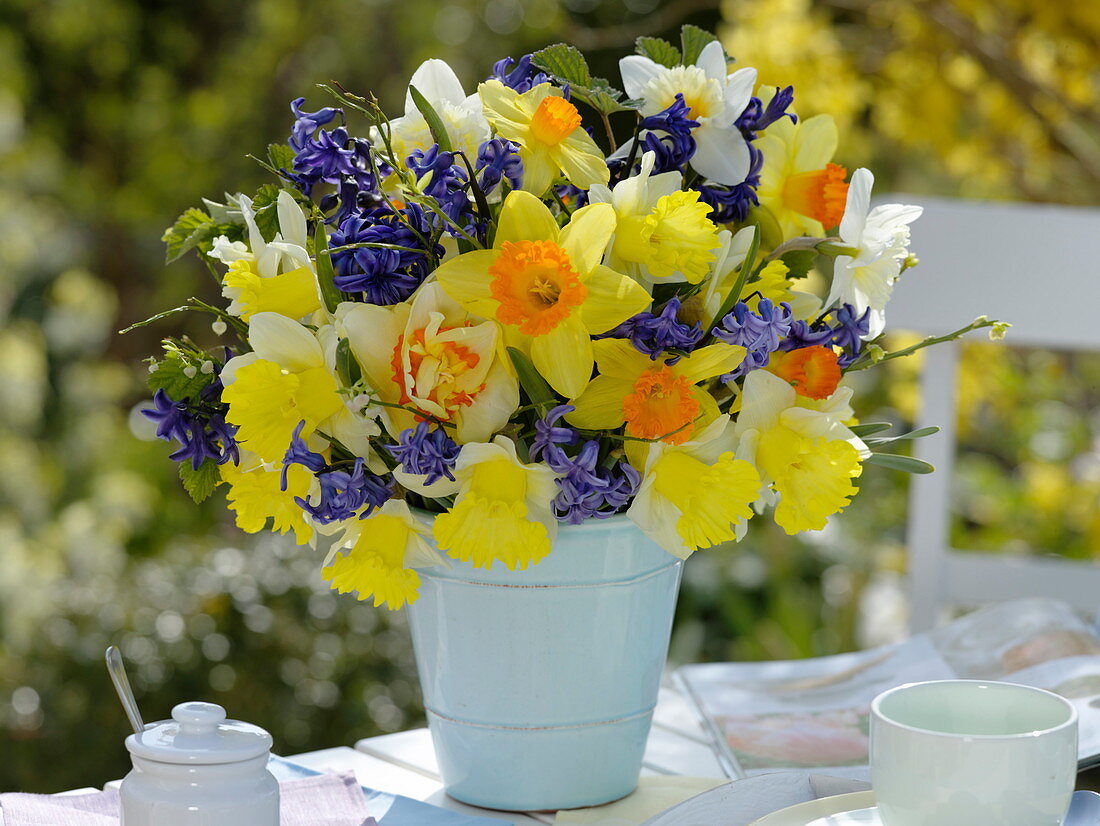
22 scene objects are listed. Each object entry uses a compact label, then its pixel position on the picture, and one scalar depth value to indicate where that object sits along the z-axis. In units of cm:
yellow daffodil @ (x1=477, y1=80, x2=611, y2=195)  163
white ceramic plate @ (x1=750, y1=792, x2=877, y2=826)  160
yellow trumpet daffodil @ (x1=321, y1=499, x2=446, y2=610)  163
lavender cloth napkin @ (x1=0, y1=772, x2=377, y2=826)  168
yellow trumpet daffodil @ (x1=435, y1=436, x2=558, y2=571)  160
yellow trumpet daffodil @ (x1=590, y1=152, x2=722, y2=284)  161
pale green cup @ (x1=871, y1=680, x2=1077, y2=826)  151
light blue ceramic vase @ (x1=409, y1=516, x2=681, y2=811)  168
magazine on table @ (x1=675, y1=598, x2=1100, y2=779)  183
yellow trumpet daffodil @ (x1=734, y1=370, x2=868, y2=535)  164
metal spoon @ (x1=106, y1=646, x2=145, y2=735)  159
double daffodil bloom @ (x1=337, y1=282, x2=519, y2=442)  160
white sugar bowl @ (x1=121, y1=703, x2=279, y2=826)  155
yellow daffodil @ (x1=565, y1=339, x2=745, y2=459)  161
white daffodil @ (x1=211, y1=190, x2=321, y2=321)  163
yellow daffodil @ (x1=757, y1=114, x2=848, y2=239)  172
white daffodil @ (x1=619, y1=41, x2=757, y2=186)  168
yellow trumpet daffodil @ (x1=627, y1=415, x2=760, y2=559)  162
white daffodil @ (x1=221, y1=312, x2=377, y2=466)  161
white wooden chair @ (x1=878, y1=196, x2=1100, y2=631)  228
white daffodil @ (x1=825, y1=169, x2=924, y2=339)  167
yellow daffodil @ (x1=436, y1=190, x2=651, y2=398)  159
